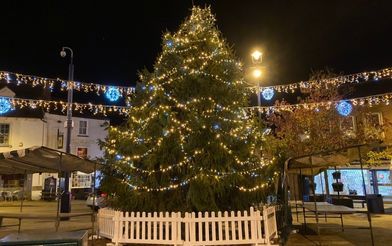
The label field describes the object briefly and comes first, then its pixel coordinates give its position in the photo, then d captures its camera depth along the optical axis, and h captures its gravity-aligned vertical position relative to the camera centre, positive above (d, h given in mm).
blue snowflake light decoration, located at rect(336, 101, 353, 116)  21328 +4802
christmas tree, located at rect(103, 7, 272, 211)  9594 +1318
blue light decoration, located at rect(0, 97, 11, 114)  18719 +4780
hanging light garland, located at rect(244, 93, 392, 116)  20688 +5062
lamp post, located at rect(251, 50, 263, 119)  13914 +5079
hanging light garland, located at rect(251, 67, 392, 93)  16856 +5458
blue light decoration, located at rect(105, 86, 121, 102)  19000 +5269
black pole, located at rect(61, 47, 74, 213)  17109 +2545
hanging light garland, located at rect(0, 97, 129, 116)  18719 +4918
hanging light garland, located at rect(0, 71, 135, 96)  17447 +5590
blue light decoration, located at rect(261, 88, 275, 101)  18859 +5063
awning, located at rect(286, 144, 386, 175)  10329 +939
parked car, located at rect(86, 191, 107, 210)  18148 -224
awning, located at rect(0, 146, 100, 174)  9518 +1144
